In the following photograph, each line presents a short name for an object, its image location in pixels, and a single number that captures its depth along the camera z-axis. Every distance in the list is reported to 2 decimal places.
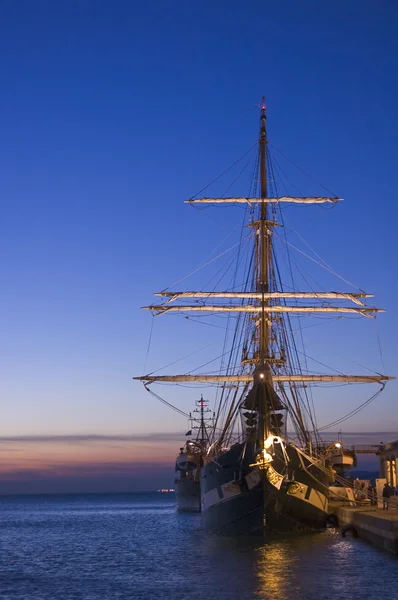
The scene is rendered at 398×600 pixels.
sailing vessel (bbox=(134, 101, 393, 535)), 36.84
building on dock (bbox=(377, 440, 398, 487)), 61.51
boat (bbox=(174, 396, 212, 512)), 87.46
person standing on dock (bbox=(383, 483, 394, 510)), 40.72
